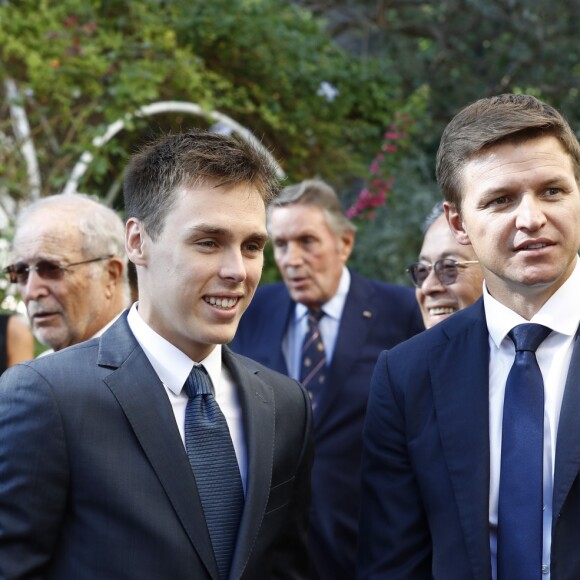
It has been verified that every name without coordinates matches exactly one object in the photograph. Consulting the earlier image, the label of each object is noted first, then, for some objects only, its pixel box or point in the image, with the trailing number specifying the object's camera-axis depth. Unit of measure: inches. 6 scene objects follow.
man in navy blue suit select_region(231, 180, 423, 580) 167.8
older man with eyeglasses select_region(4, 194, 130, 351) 143.1
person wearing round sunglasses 133.3
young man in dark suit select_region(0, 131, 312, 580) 87.4
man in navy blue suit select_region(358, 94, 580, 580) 90.5
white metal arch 281.1
